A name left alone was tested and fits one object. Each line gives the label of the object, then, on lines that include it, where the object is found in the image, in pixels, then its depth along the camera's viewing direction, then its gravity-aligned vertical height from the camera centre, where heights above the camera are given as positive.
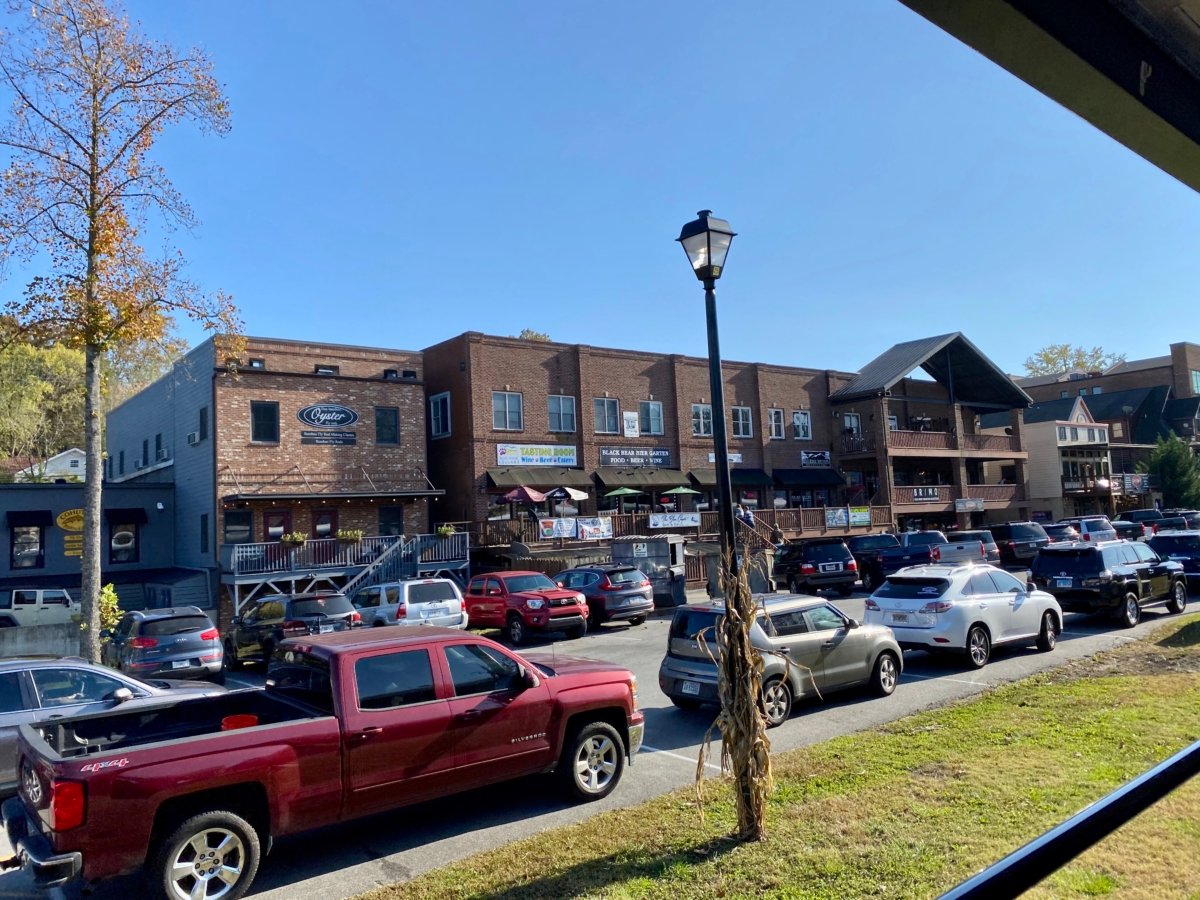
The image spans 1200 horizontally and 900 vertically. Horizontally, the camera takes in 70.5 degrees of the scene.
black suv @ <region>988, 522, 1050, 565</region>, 32.50 -1.35
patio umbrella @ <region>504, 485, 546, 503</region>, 30.94 +1.33
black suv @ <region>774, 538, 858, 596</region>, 25.27 -1.50
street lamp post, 7.21 +2.25
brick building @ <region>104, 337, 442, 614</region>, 28.52 +3.49
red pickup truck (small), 19.56 -1.75
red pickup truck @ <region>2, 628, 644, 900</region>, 5.44 -1.55
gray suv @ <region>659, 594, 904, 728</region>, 10.38 -1.77
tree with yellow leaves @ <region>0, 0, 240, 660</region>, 14.48 +5.59
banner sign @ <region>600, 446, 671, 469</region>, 37.62 +3.16
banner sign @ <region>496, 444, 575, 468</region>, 34.34 +3.19
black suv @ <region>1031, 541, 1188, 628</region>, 16.77 -1.54
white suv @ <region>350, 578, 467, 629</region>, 18.97 -1.50
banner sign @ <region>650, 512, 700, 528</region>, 32.66 +0.17
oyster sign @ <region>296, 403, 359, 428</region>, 30.06 +4.51
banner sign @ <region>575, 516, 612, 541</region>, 30.95 -0.01
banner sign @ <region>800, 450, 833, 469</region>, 44.53 +3.00
